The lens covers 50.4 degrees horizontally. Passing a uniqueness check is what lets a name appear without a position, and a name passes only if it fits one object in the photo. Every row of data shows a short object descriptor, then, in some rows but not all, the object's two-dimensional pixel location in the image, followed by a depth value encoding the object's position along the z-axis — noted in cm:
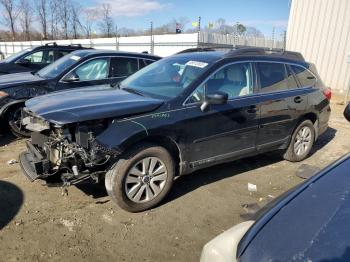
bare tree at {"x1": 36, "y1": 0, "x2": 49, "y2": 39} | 4962
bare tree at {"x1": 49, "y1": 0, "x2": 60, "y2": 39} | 4942
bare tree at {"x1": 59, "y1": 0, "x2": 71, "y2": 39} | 4834
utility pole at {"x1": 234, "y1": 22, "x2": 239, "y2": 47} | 2087
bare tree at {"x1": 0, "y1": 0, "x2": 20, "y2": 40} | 4821
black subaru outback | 405
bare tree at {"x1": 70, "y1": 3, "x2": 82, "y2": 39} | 4741
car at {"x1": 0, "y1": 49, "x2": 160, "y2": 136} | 684
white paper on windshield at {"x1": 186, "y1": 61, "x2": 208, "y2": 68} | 492
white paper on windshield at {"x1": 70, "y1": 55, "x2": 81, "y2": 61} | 761
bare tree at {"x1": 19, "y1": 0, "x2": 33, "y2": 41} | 5025
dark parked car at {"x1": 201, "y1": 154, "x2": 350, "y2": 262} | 165
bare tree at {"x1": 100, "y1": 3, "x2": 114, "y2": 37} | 4196
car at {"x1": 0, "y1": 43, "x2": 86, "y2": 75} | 1080
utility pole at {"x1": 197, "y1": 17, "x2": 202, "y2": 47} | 1835
